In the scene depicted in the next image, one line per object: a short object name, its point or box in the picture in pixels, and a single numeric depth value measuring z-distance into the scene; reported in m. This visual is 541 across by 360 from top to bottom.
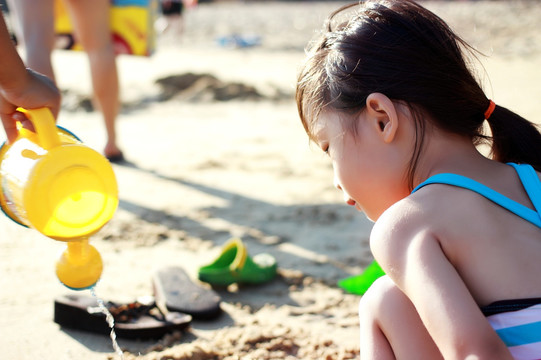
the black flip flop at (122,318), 1.57
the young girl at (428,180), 0.97
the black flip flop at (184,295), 1.69
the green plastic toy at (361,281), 1.75
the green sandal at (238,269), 1.89
